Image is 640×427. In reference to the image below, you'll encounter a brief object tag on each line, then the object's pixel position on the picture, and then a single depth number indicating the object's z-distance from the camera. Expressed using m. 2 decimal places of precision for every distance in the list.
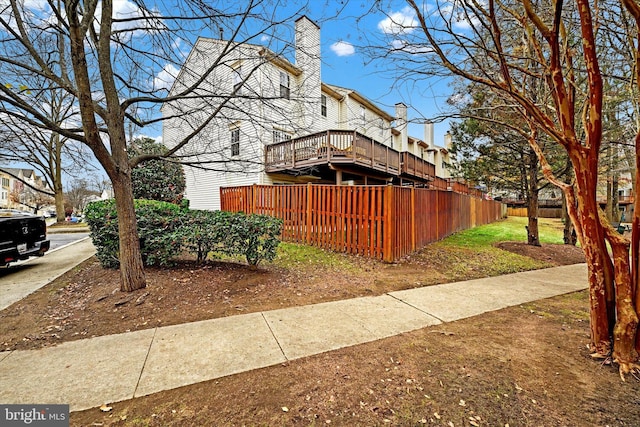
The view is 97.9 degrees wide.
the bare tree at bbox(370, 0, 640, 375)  2.30
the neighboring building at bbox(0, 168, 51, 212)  37.24
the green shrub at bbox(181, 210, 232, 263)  4.69
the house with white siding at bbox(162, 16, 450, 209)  4.73
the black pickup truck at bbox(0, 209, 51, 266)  5.43
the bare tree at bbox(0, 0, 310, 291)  3.57
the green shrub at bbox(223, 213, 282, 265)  4.64
